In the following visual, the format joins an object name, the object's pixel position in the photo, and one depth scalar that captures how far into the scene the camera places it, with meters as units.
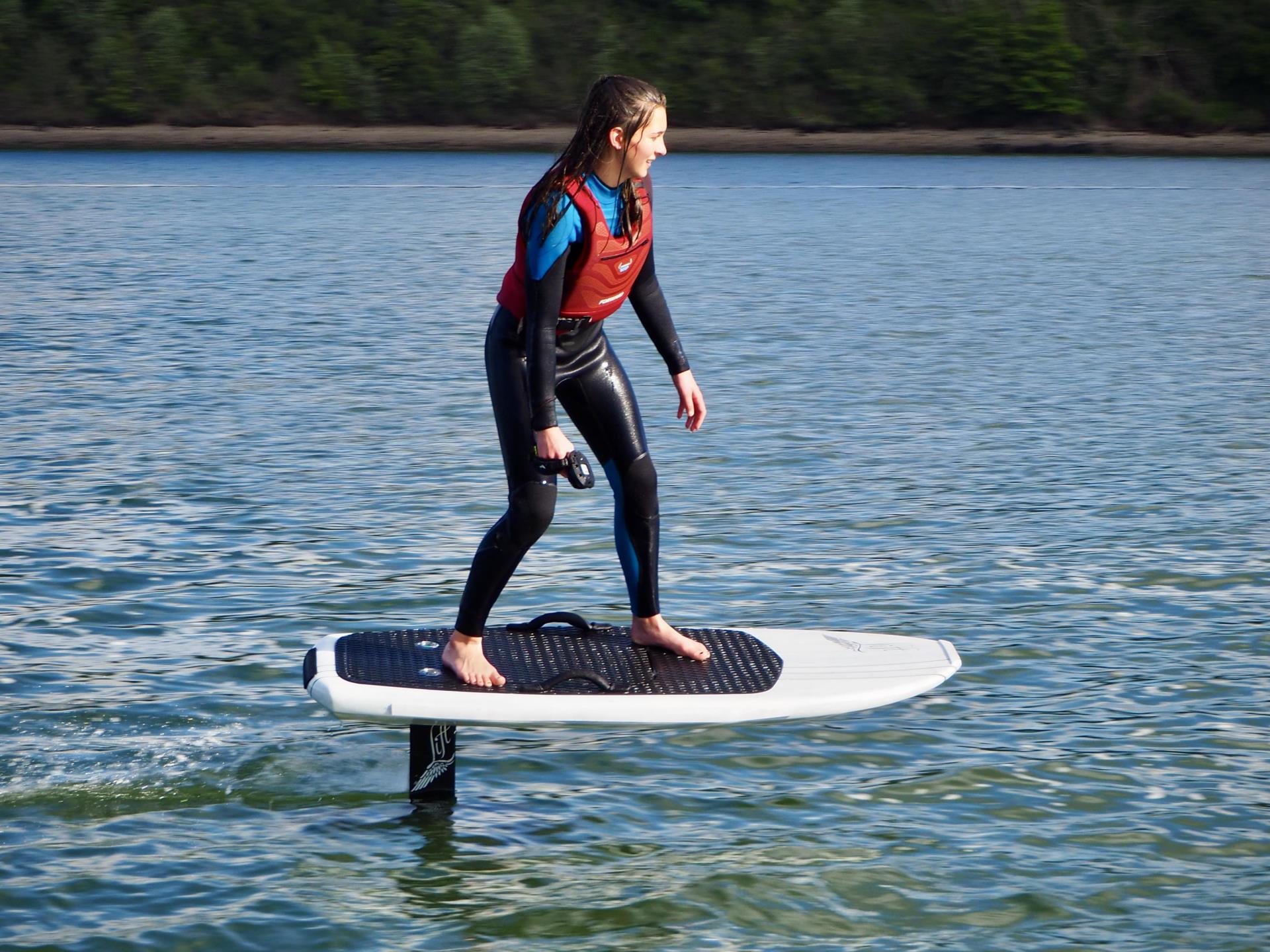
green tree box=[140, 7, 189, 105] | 72.31
